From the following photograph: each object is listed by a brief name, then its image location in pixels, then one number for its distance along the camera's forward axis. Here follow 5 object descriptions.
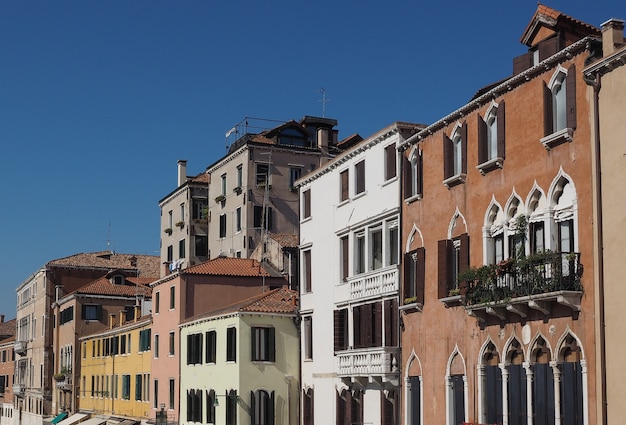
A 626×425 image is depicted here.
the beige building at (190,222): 68.50
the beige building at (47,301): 83.94
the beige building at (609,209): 21.40
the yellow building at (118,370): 56.12
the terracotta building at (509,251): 22.94
